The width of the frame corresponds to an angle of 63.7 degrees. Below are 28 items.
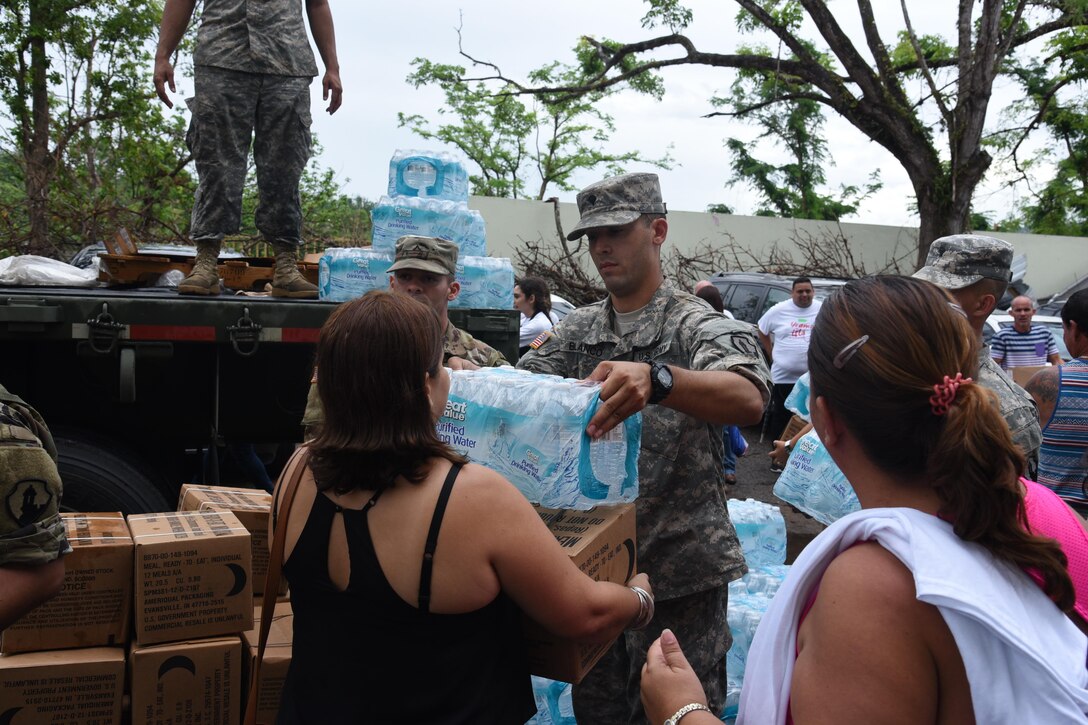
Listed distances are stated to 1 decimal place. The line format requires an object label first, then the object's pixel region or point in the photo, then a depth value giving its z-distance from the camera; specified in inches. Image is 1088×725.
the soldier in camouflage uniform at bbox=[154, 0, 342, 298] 173.2
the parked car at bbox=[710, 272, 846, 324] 438.6
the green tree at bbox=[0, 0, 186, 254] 499.8
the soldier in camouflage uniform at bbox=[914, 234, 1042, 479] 117.3
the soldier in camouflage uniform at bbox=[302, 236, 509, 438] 157.5
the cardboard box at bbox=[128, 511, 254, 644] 103.7
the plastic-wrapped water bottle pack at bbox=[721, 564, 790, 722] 147.2
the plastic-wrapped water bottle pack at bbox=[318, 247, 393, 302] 178.5
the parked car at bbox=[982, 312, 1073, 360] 408.8
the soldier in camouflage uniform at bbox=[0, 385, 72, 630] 69.2
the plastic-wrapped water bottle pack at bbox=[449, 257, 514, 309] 186.7
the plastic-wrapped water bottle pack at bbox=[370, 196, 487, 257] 180.9
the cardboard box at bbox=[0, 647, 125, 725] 96.3
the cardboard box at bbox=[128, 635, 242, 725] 100.9
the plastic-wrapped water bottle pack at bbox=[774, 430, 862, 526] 138.2
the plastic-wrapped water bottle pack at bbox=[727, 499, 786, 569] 182.2
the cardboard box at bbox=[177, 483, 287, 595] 123.6
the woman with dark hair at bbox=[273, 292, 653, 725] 69.7
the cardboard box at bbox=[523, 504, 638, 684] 80.4
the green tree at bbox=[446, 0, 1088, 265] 581.6
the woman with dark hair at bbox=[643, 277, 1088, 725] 47.6
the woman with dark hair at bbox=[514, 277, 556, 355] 329.7
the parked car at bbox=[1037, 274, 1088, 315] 619.2
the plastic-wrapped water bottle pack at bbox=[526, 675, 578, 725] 137.9
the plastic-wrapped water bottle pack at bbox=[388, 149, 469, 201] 184.9
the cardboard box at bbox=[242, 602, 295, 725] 106.3
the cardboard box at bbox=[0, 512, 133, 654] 100.8
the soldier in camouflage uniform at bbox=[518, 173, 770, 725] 106.3
